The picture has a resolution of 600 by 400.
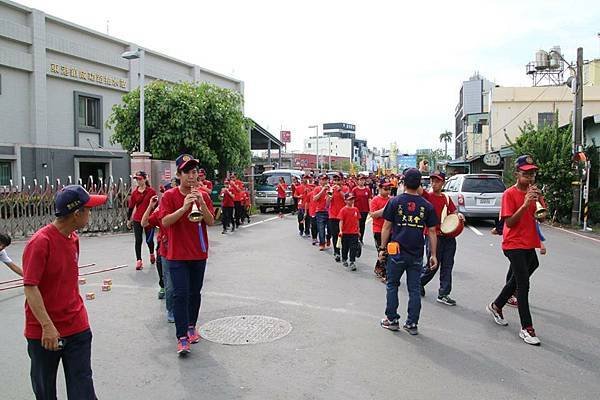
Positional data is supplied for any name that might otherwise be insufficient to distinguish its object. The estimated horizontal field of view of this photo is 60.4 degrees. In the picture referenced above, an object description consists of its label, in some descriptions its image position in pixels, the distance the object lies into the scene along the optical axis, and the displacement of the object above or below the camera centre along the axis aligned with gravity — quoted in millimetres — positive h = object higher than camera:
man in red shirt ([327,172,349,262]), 10391 -664
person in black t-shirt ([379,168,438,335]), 5508 -725
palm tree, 93375 +6645
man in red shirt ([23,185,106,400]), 2936 -786
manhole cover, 5312 -1698
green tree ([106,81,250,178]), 18875 +1961
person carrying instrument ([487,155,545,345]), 5246 -608
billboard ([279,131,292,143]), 61738 +4593
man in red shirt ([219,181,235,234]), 15164 -923
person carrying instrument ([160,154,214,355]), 4766 -625
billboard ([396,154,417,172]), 68625 +1906
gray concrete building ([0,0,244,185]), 19531 +3358
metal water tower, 41500 +8844
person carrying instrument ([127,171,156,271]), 8711 -533
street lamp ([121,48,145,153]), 16747 +2429
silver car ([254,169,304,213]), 22734 -635
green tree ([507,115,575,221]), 17062 +290
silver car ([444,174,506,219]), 16047 -650
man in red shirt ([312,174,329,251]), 11528 -840
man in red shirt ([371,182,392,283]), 8855 -498
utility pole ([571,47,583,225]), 16453 +988
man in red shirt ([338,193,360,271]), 9289 -972
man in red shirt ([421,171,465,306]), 6672 -1004
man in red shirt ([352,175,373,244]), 11078 -581
